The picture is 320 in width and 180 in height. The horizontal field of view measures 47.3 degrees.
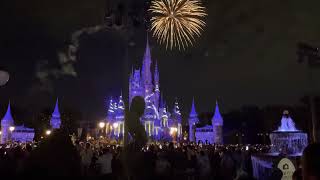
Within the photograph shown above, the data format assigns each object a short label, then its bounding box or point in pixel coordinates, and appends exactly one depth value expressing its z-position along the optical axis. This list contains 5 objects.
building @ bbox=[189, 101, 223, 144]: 74.56
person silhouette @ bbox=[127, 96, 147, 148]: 6.92
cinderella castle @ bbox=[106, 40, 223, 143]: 79.44
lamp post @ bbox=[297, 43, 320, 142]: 17.72
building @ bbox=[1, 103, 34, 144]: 64.50
